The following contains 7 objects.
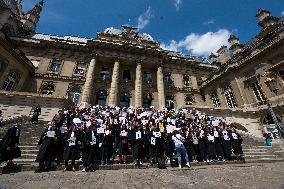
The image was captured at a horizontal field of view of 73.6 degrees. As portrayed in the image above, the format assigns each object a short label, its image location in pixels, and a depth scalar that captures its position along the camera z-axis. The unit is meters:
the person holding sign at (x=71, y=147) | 7.93
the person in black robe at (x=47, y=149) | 7.56
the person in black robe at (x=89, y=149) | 7.88
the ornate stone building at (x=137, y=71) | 21.86
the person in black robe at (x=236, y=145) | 10.98
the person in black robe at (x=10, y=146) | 7.47
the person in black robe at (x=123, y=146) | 9.07
